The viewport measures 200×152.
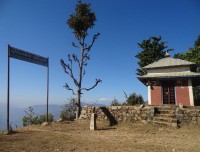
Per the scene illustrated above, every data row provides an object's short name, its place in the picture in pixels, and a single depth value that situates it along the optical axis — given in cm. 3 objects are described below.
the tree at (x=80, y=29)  1923
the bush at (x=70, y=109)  2291
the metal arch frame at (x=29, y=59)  1109
